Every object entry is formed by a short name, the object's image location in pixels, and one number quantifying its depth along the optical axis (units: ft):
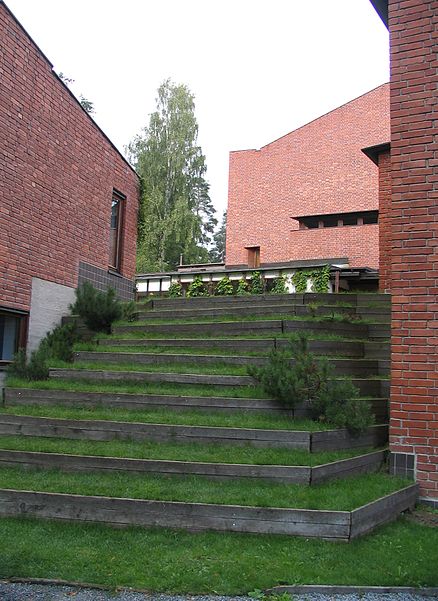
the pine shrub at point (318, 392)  22.43
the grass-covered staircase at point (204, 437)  17.26
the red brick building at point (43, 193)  31.55
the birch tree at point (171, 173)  122.62
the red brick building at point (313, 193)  76.38
